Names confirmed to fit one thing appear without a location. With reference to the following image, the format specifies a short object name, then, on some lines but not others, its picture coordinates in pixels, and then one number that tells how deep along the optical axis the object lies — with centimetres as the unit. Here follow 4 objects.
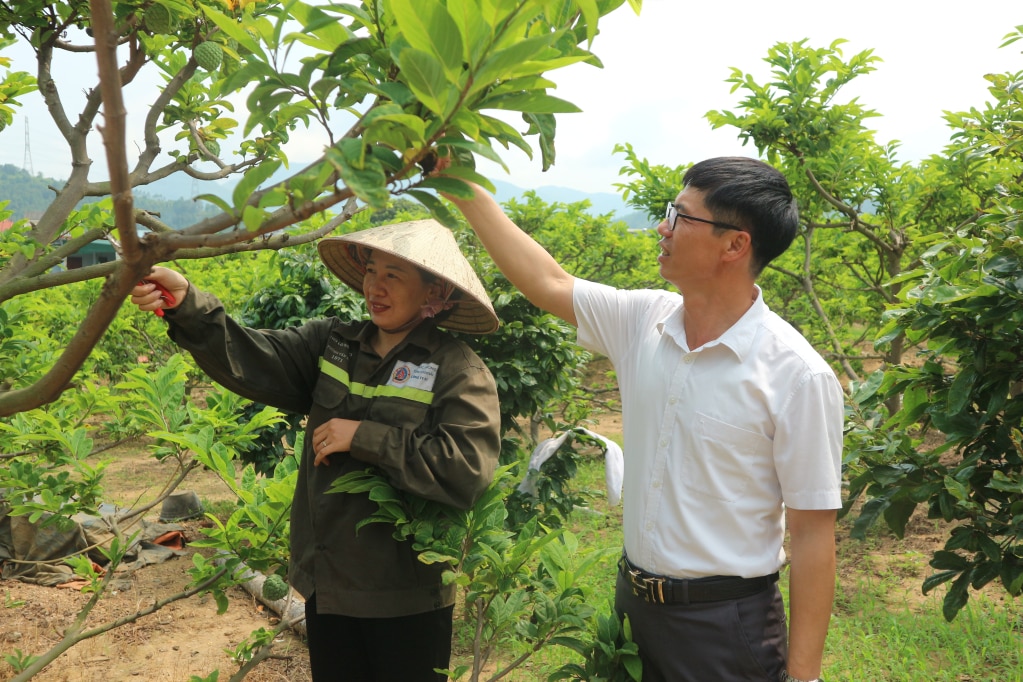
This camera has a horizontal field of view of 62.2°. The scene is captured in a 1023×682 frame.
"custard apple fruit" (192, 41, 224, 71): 189
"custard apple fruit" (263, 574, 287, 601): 247
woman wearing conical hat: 182
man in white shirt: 154
